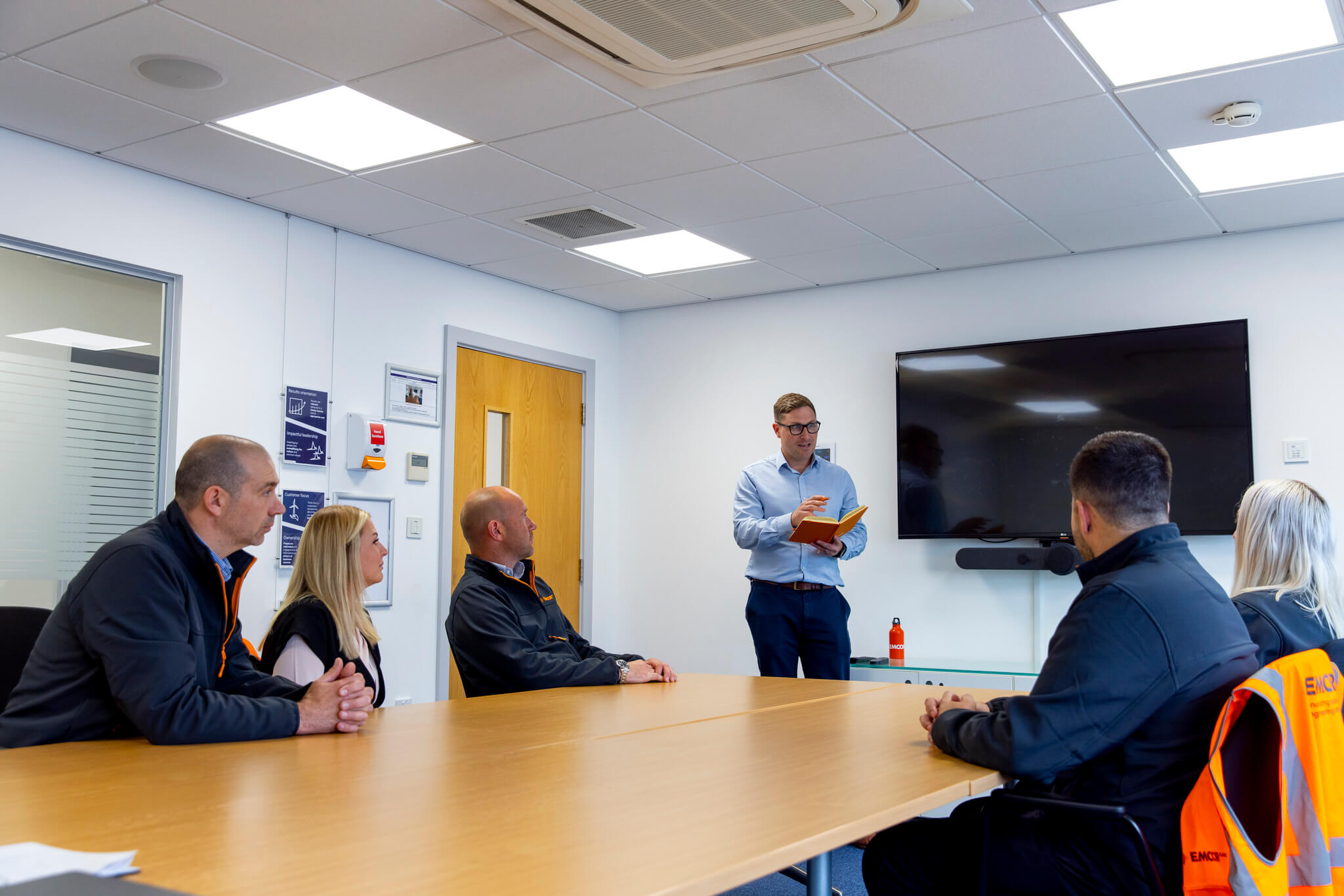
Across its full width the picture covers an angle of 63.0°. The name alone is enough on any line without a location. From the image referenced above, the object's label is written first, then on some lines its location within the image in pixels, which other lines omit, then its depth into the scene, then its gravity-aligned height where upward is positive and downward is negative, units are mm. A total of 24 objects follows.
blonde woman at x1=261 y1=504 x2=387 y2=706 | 2719 -234
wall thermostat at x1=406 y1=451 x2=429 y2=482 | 5207 +234
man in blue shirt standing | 4430 -196
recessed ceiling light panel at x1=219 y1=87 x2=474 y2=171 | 3621 +1340
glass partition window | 3875 +379
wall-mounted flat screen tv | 4816 +458
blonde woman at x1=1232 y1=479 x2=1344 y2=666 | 2512 -126
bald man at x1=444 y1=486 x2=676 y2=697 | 3037 -314
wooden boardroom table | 1179 -394
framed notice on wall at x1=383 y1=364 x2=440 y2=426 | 5133 +575
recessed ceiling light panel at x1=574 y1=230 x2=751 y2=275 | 5184 +1290
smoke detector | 3537 +1319
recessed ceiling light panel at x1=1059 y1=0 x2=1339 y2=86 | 2939 +1356
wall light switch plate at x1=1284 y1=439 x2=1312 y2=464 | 4699 +290
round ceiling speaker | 3264 +1337
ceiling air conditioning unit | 2793 +1292
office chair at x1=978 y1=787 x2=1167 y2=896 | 1733 -468
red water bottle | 5348 -613
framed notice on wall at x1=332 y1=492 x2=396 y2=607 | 4980 -75
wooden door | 5602 +379
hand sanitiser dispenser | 4902 +327
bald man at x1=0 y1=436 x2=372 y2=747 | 1955 -262
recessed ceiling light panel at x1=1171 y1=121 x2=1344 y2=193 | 3883 +1328
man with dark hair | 1795 -335
